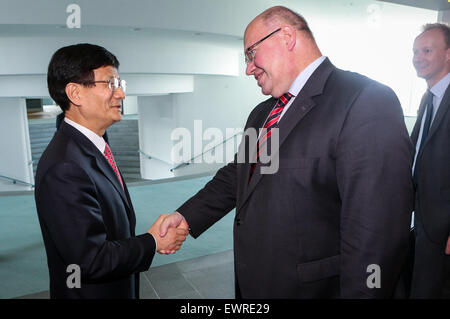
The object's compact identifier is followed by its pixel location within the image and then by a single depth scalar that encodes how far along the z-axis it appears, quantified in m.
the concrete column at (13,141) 9.80
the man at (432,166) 2.09
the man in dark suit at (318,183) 1.22
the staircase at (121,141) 13.85
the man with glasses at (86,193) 1.36
